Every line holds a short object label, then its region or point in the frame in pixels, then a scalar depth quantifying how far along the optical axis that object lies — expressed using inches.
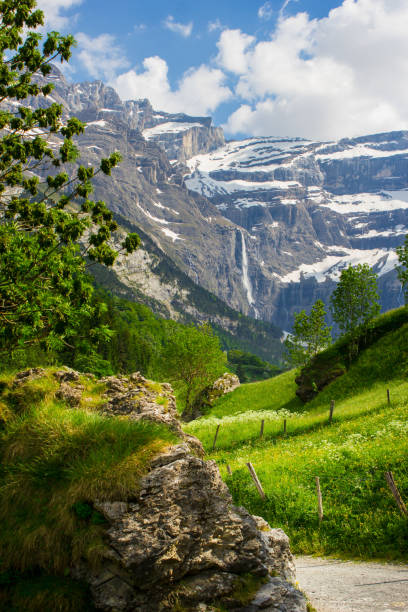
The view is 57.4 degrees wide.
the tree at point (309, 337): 2001.7
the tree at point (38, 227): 381.1
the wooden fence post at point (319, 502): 617.3
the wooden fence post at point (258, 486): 713.5
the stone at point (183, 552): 269.0
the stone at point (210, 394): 2282.2
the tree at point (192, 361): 2229.3
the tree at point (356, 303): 1825.8
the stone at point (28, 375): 506.6
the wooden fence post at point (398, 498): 542.8
